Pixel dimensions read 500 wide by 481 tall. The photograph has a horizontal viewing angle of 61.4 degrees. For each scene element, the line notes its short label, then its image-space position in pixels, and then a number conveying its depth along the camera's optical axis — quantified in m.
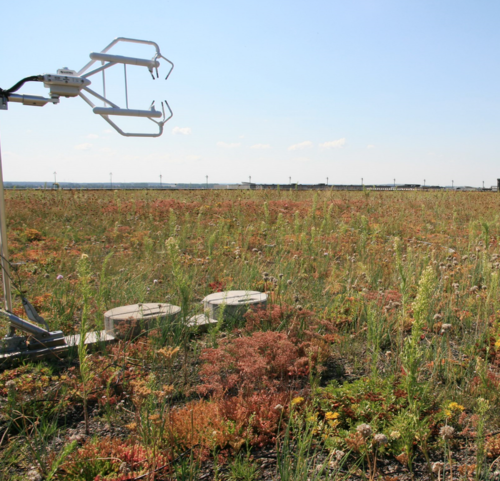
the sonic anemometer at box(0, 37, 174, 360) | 2.62
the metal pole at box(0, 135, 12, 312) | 2.88
